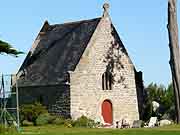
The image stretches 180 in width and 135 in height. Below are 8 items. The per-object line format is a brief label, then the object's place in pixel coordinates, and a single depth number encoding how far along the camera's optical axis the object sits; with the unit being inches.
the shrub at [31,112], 2034.9
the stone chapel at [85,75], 2095.2
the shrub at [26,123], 1991.9
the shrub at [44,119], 1990.7
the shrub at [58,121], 1979.0
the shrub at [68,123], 1921.5
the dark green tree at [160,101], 2209.6
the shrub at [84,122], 1963.5
